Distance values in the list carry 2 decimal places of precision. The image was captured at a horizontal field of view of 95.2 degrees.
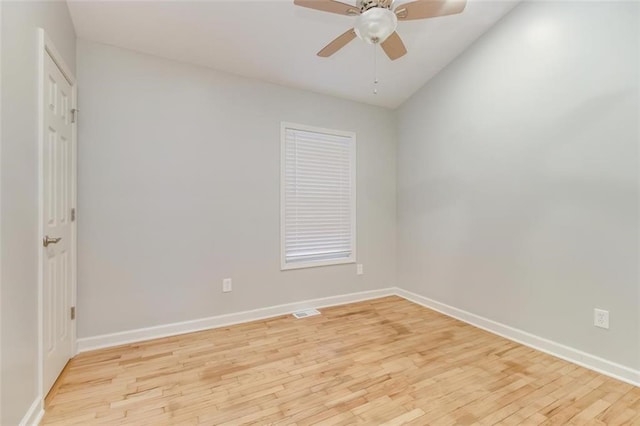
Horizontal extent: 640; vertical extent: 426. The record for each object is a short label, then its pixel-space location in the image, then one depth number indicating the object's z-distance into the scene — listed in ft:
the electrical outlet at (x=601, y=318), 6.97
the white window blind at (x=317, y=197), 10.90
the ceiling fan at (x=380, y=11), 5.47
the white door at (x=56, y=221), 5.98
